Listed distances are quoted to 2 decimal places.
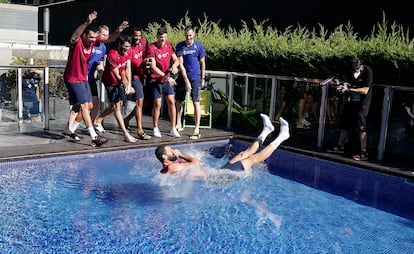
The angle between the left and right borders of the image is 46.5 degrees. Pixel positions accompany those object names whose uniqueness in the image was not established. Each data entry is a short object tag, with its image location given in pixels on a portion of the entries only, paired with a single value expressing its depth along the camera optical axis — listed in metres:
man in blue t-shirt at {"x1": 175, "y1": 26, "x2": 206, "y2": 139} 8.73
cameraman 7.36
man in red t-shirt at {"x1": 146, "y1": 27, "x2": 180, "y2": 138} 8.39
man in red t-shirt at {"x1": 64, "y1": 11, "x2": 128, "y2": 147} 7.30
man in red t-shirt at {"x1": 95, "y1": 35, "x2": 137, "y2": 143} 7.97
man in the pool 5.95
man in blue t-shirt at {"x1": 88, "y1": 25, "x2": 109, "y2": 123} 8.27
